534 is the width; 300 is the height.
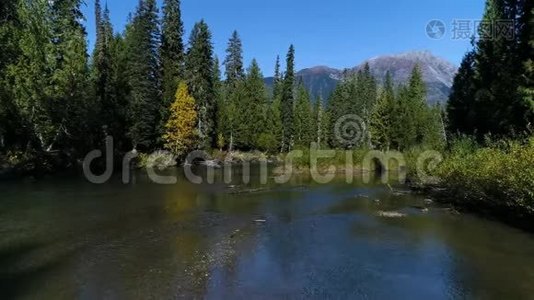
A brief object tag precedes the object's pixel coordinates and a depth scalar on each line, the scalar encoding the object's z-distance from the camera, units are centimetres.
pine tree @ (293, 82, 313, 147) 9581
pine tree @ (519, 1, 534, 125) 3089
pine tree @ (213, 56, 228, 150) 7736
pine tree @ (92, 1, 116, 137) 5575
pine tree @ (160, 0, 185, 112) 6375
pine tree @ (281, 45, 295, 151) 8888
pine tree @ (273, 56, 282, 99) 10839
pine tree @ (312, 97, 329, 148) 10326
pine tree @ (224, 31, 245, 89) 10325
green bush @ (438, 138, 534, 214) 2083
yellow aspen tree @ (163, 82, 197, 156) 6125
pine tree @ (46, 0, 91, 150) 4456
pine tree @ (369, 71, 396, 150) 7531
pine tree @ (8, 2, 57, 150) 4219
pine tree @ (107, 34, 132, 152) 5744
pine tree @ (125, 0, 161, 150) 5850
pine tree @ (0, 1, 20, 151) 3521
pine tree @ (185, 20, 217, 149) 6738
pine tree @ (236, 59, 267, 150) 8156
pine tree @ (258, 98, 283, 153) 8600
